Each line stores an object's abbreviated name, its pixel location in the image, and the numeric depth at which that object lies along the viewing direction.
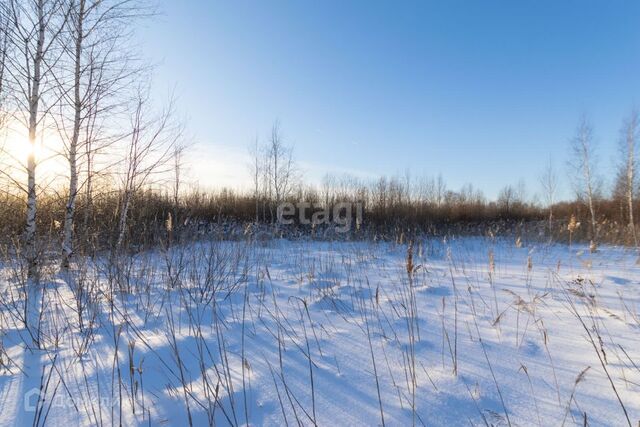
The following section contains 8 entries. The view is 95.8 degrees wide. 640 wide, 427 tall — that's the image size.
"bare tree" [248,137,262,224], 14.35
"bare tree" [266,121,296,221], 16.58
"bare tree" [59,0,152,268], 4.64
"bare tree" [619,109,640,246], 14.66
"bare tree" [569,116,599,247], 15.92
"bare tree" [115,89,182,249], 5.21
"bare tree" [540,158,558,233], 22.46
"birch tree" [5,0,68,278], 4.12
